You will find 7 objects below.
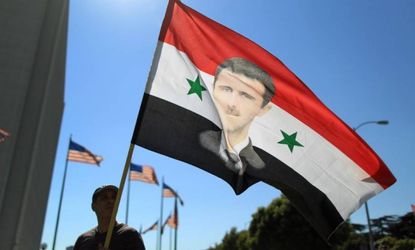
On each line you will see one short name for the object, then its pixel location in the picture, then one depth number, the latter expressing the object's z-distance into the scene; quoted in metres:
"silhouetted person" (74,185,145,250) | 3.22
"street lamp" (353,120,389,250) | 24.16
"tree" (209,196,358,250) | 32.78
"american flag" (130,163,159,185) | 30.33
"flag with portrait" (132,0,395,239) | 4.42
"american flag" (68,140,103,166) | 24.17
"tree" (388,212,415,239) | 62.88
